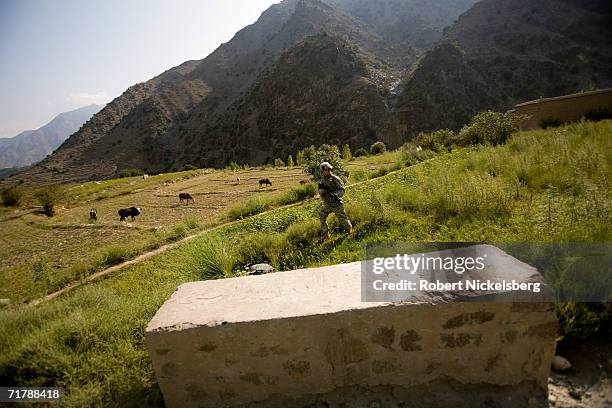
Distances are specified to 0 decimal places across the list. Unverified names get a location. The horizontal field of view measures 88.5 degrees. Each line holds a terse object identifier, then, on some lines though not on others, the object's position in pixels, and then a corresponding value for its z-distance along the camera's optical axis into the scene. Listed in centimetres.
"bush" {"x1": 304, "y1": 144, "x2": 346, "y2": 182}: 1766
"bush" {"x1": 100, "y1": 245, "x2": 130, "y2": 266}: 1105
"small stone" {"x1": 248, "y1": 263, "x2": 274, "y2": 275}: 651
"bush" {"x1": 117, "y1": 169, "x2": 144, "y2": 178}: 6656
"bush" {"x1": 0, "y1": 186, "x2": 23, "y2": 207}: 3102
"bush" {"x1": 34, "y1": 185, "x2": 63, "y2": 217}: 2631
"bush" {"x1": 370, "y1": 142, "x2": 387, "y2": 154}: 4899
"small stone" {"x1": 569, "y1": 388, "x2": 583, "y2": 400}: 282
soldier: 783
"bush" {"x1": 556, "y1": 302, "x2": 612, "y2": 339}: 327
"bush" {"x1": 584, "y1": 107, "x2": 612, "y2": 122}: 1828
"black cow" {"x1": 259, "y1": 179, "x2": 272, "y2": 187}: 2566
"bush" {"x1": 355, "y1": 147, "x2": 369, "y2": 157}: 4570
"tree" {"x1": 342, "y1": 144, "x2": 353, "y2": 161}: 3700
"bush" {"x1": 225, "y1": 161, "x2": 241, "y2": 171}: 4670
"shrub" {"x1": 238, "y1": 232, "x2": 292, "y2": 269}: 737
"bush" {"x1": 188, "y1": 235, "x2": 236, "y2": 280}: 677
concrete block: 285
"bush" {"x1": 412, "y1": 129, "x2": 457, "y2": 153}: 2306
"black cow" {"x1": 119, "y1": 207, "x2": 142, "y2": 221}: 1944
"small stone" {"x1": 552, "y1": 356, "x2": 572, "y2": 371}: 304
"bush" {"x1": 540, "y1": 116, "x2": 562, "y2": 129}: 2083
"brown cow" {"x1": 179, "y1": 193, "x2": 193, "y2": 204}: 2314
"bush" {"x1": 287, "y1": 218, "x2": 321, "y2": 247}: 799
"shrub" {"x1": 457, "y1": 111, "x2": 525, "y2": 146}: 1658
